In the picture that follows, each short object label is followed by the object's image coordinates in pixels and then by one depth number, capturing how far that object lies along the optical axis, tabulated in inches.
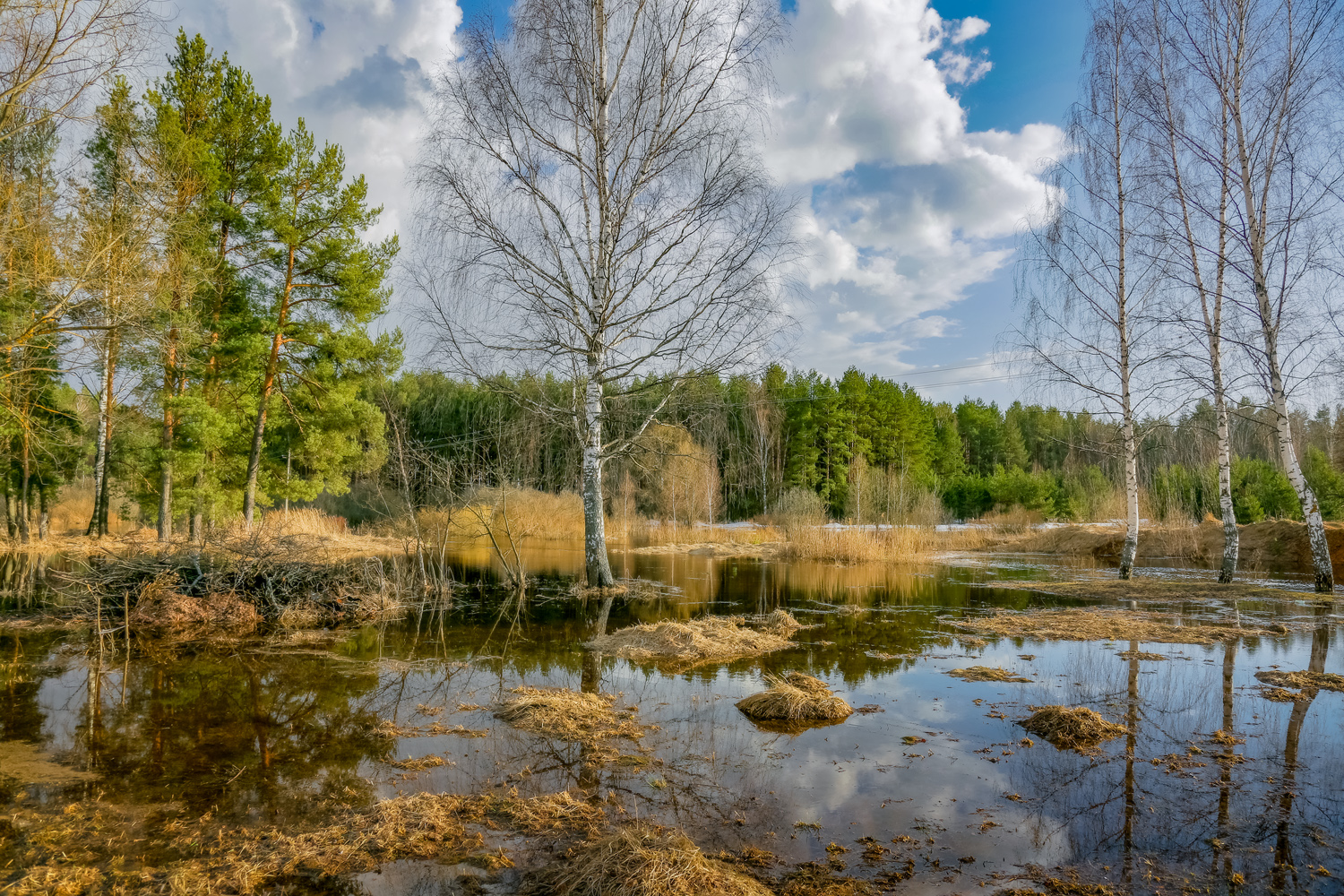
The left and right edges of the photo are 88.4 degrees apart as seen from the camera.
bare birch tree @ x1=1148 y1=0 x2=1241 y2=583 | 575.8
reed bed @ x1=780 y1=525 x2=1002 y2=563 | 900.6
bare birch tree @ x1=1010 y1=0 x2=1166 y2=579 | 632.4
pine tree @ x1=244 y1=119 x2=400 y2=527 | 818.8
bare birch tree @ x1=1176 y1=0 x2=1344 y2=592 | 532.7
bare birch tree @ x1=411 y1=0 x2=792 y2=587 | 507.2
